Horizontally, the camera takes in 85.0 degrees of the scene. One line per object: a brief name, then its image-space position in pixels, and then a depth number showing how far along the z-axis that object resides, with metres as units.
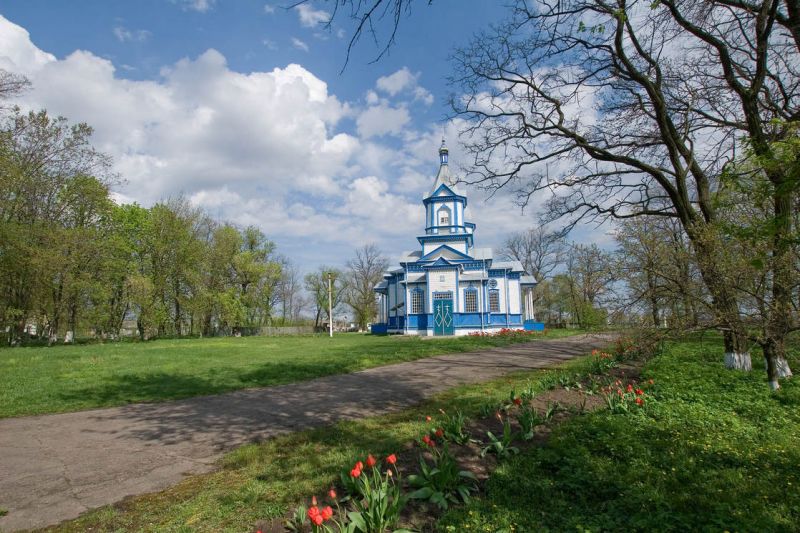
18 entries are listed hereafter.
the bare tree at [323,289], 68.75
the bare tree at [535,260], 56.19
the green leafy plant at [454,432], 4.95
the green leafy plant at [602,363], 9.75
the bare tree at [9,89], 18.88
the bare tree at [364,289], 68.56
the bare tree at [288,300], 65.65
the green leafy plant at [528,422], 5.19
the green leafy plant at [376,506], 3.12
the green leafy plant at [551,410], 5.90
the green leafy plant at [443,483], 3.73
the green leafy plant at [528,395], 6.64
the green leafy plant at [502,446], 4.67
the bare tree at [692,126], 7.31
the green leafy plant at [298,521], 3.30
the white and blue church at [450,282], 32.25
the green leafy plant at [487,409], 6.12
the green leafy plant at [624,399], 6.23
